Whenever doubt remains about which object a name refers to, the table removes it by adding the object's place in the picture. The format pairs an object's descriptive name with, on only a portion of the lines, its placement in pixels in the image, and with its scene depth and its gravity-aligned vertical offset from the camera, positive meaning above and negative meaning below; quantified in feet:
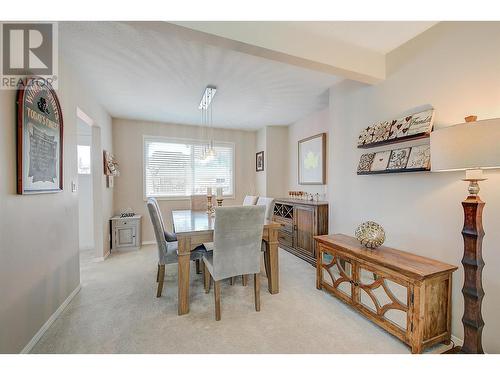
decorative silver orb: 6.17 -1.55
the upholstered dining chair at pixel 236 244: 5.91 -1.81
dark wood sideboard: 9.89 -2.12
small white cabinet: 12.18 -2.96
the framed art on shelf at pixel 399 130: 5.57 +1.62
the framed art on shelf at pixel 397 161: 5.65 +0.71
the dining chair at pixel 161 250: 6.84 -2.34
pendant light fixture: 9.50 +4.18
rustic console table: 4.71 -2.74
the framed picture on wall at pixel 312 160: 11.68 +1.42
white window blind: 14.25 +1.07
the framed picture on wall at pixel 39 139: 4.74 +1.15
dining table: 6.26 -1.89
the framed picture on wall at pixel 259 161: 15.83 +1.73
